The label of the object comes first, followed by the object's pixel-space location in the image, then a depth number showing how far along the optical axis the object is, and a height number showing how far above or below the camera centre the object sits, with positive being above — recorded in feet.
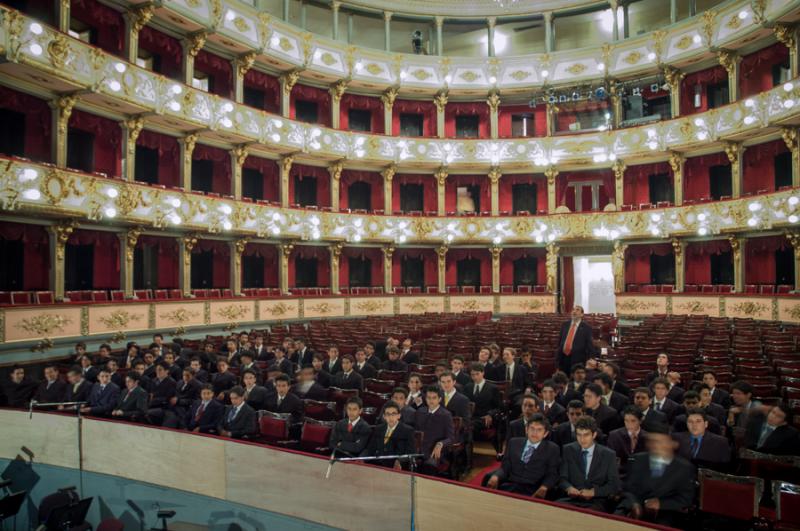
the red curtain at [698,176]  77.85 +15.45
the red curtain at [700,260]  75.10 +3.31
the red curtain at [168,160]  63.72 +14.92
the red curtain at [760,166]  68.28 +15.05
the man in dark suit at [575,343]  31.81 -3.48
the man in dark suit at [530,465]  17.85 -5.98
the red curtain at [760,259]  67.05 +3.02
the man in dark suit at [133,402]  27.99 -6.03
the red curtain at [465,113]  90.84 +28.47
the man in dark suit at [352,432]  21.01 -5.77
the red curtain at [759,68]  66.44 +27.20
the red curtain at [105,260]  56.11 +2.68
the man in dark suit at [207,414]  25.70 -6.11
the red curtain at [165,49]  61.77 +27.32
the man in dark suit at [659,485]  15.99 -6.02
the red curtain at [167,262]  63.84 +2.66
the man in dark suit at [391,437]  20.79 -5.85
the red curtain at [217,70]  68.23 +27.64
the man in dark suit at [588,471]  16.65 -5.85
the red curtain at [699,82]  75.20 +28.18
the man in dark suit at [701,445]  18.25 -5.45
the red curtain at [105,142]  55.33 +15.18
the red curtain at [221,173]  70.44 +14.82
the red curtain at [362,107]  84.96 +27.86
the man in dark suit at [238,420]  24.66 -6.17
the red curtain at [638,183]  83.66 +15.46
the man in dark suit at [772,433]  19.42 -5.41
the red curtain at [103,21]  54.54 +27.01
